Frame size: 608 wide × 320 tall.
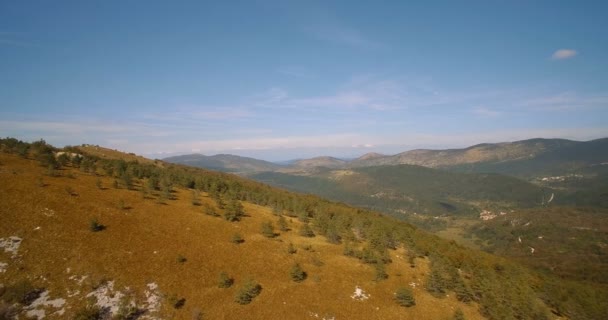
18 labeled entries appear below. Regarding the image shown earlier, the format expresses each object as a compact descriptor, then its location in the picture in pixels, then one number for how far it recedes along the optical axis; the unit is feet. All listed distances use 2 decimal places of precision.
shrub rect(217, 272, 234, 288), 158.10
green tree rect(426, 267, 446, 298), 203.97
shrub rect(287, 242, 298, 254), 218.54
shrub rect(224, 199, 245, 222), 257.55
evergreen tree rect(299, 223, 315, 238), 271.90
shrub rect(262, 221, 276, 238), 242.37
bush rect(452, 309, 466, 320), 167.12
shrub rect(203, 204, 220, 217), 257.94
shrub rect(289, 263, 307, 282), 179.83
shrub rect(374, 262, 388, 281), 202.39
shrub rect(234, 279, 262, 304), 151.12
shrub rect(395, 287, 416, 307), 178.40
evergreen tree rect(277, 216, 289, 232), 272.31
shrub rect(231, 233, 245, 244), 212.84
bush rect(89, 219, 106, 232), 172.26
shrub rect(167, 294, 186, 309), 138.21
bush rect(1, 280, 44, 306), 117.02
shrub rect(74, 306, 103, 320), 116.45
